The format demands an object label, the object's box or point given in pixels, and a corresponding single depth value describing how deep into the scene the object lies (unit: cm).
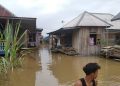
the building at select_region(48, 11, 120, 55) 859
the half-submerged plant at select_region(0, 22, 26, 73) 375
